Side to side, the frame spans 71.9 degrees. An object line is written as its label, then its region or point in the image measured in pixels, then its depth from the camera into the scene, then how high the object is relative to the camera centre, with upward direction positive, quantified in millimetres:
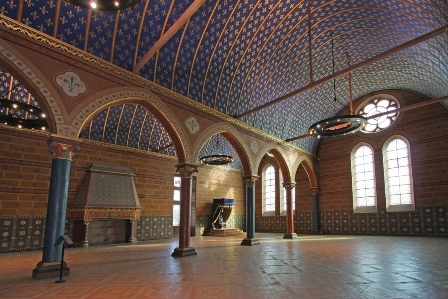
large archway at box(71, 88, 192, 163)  8553 +2971
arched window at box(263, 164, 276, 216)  23927 +1188
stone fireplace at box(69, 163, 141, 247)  14031 -243
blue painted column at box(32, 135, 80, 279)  7352 -33
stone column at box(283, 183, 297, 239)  17812 -366
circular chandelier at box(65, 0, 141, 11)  5980 +3852
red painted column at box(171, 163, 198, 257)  10898 -150
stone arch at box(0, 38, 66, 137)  7269 +2876
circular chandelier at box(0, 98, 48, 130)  9992 +2949
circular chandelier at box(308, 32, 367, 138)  12527 +3585
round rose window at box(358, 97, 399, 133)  19219 +6096
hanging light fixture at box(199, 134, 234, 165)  16953 +2592
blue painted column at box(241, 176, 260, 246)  14485 -143
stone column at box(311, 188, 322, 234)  21270 -436
